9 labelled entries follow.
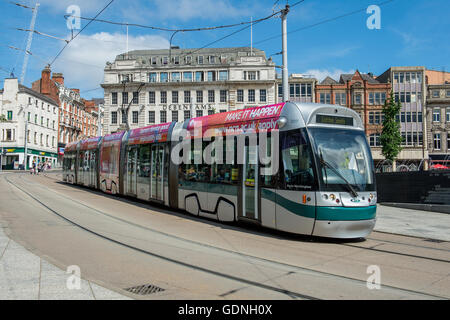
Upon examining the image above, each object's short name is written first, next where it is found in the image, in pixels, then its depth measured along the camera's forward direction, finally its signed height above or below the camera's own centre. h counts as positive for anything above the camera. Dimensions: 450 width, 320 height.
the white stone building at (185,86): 58.88 +12.54
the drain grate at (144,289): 4.84 -1.66
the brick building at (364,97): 55.09 +9.81
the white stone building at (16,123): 57.53 +6.50
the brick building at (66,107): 67.75 +11.48
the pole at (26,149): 56.72 +2.39
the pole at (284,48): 14.37 +4.51
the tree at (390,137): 41.04 +2.90
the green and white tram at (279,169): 8.09 -0.14
